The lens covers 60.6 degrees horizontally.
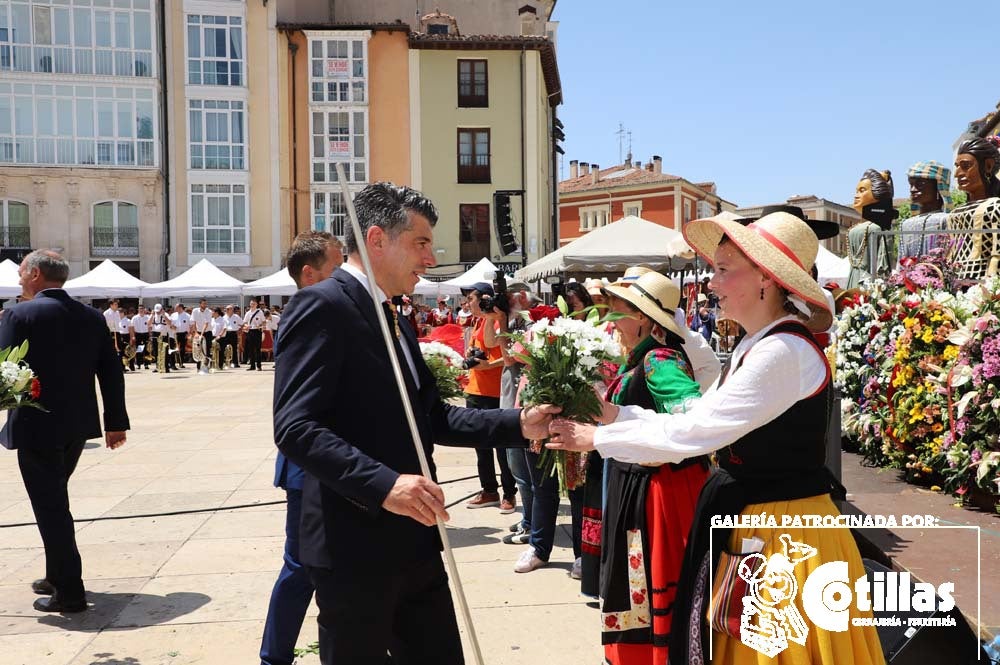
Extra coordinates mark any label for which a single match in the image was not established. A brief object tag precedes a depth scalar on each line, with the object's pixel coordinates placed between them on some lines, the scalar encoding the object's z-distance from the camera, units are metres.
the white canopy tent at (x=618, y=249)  11.58
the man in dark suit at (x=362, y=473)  2.45
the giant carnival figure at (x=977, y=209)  6.94
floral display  5.51
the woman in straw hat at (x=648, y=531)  3.44
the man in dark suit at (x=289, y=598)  3.78
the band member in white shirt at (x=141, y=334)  25.56
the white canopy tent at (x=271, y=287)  25.84
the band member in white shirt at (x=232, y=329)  26.06
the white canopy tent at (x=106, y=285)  24.41
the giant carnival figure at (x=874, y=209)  8.62
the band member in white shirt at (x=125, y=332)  25.72
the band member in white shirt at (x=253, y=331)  24.95
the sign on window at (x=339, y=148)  39.41
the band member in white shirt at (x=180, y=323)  25.48
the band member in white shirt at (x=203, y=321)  24.84
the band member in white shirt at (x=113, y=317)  25.66
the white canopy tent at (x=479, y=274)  23.05
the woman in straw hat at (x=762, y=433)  2.57
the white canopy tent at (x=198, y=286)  24.77
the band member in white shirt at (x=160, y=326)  25.06
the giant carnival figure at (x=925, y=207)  7.82
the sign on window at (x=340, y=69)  38.88
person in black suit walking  4.97
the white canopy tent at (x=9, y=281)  23.58
